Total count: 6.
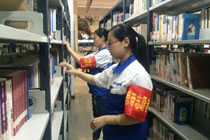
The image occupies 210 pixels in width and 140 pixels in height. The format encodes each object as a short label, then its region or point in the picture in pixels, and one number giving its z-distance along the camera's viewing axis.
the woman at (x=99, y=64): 2.38
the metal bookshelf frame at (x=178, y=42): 1.49
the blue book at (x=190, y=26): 1.65
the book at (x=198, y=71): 1.59
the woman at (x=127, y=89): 1.13
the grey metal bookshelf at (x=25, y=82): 0.69
